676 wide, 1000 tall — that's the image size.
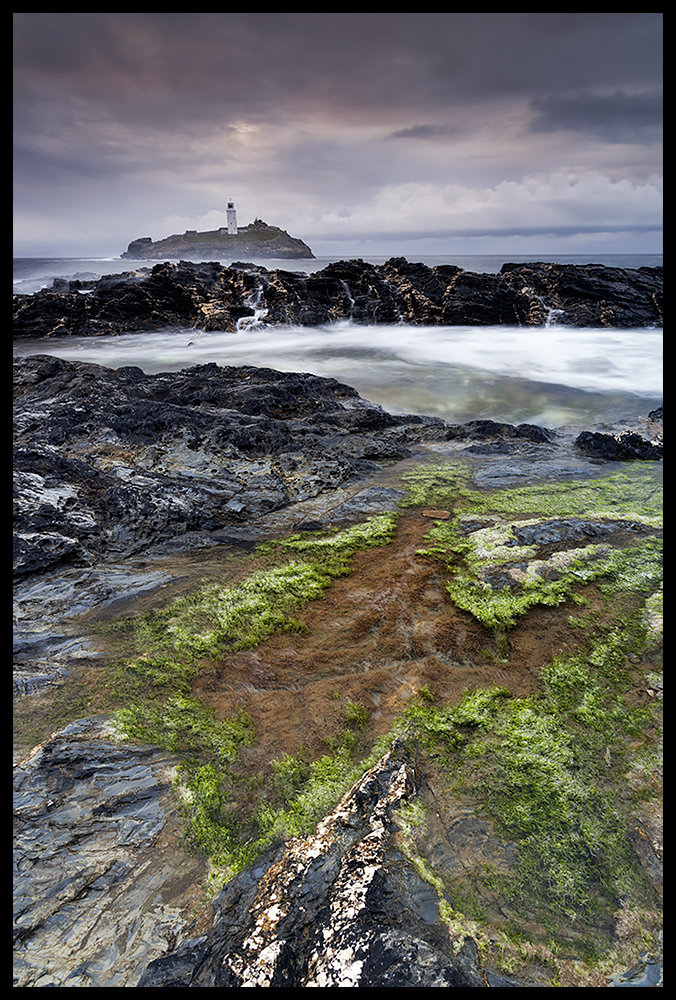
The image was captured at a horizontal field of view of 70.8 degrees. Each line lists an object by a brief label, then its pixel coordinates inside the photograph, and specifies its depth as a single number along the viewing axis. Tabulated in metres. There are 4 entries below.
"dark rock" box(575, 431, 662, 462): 10.38
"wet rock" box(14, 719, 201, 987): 2.33
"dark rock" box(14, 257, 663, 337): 28.27
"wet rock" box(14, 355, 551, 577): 6.29
